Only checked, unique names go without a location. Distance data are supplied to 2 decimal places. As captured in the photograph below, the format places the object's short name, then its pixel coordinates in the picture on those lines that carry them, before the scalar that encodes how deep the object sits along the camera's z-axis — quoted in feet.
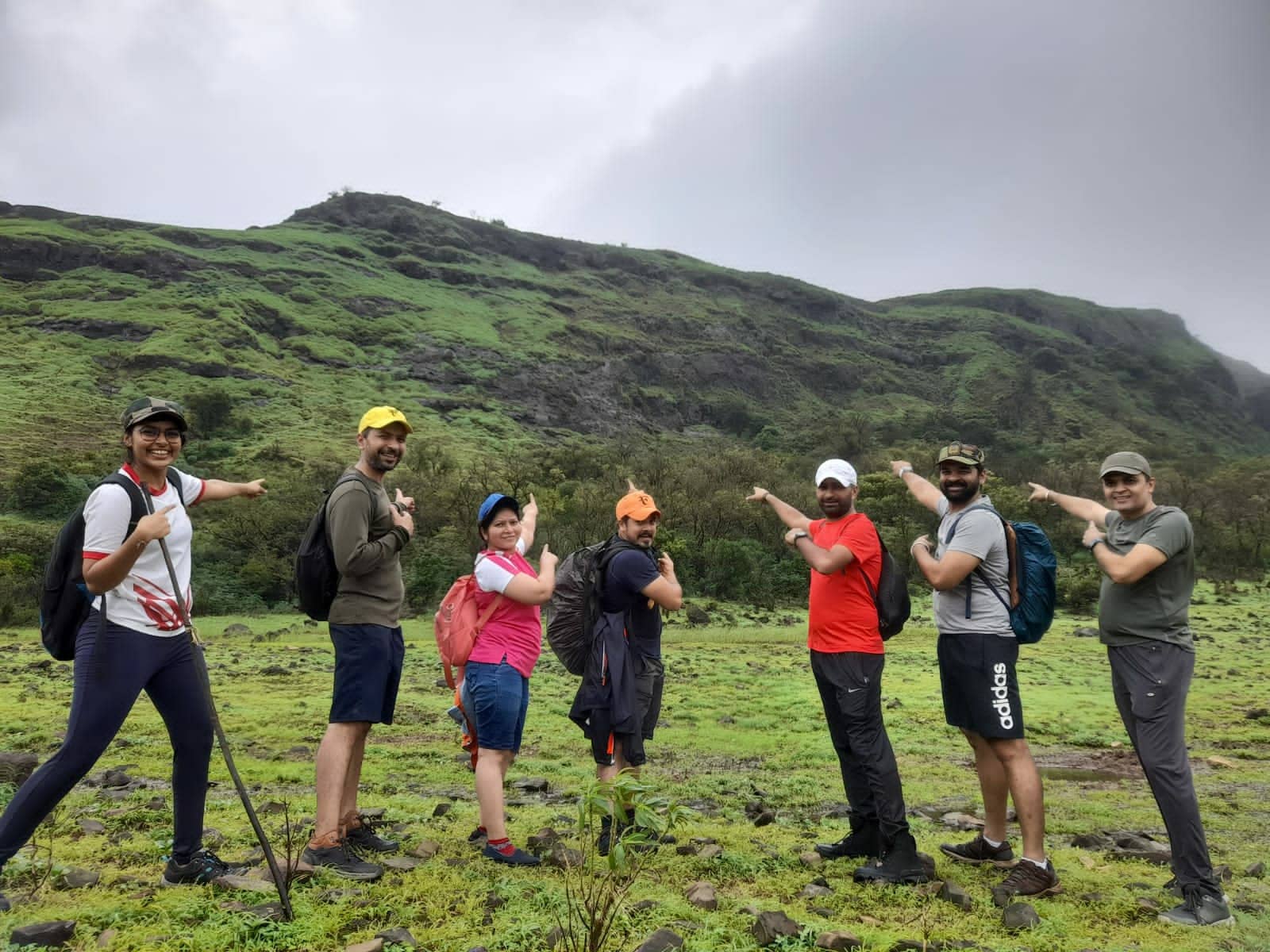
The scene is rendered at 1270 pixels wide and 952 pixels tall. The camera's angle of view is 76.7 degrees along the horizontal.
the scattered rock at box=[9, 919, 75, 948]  12.04
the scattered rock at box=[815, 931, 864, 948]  12.98
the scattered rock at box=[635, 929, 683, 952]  12.45
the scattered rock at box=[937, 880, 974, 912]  15.48
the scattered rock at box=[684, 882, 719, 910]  14.88
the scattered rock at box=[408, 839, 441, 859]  17.39
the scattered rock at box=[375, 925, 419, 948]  12.68
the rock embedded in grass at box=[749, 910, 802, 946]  13.20
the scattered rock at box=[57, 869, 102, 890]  14.97
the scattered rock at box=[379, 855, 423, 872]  16.33
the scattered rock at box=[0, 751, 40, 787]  24.86
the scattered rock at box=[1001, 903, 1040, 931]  14.49
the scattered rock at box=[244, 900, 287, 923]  13.23
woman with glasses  13.29
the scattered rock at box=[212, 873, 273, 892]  14.48
